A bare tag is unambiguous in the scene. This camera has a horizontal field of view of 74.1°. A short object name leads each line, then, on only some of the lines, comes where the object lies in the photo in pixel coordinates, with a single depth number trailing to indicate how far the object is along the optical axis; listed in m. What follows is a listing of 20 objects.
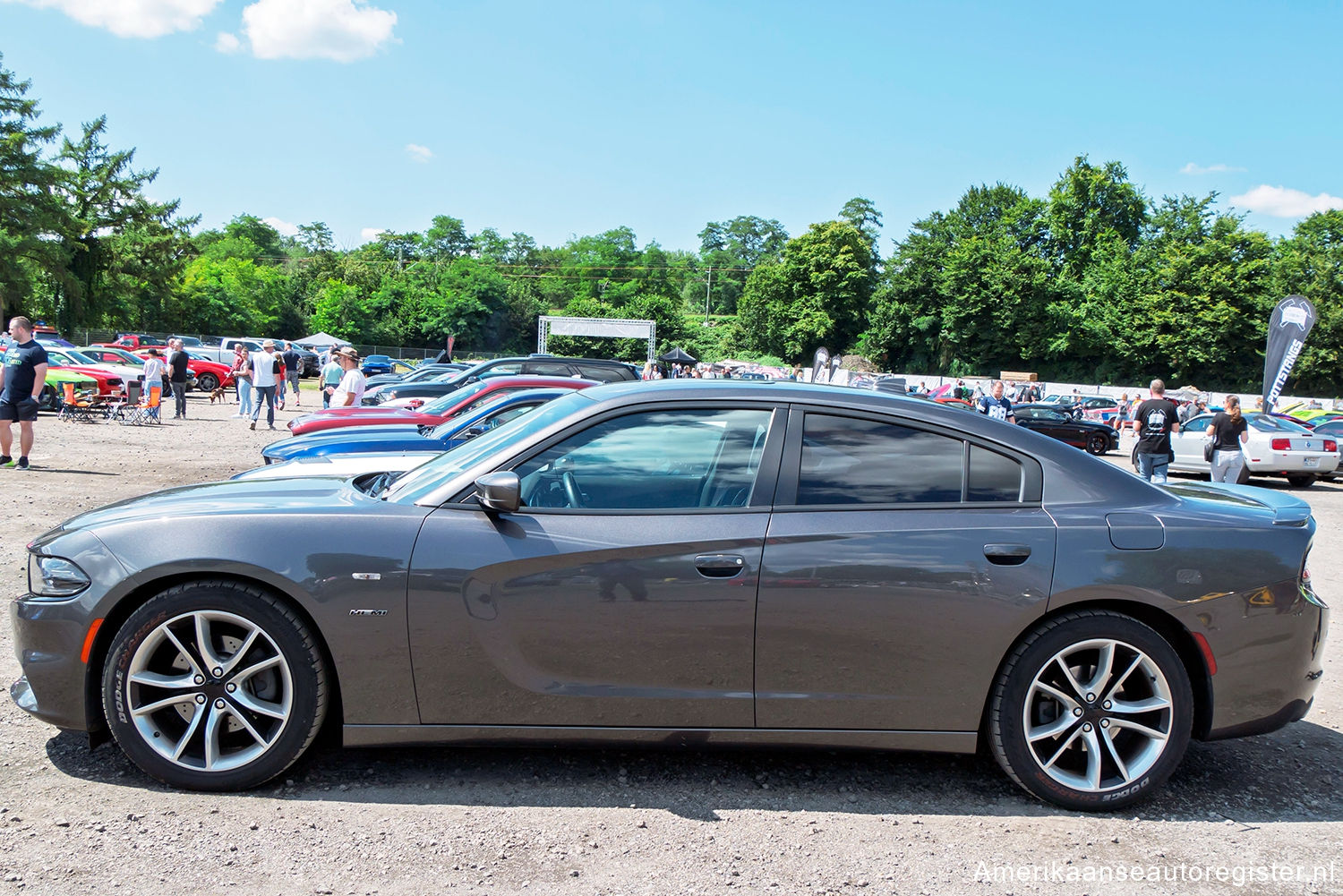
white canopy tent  56.00
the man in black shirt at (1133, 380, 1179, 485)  11.16
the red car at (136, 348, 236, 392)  30.62
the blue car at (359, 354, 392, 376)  45.72
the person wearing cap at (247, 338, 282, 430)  18.66
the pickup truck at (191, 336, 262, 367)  40.97
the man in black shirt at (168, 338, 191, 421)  20.20
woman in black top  11.95
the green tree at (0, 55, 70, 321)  46.69
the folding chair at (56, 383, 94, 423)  19.02
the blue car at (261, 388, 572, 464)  7.86
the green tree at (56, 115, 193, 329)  59.03
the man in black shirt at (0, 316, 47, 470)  10.45
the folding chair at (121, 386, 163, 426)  18.84
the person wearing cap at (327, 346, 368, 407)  13.08
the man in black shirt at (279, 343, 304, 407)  29.92
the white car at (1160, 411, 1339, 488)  17.20
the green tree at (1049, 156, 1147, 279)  76.44
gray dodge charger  3.12
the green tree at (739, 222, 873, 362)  85.69
